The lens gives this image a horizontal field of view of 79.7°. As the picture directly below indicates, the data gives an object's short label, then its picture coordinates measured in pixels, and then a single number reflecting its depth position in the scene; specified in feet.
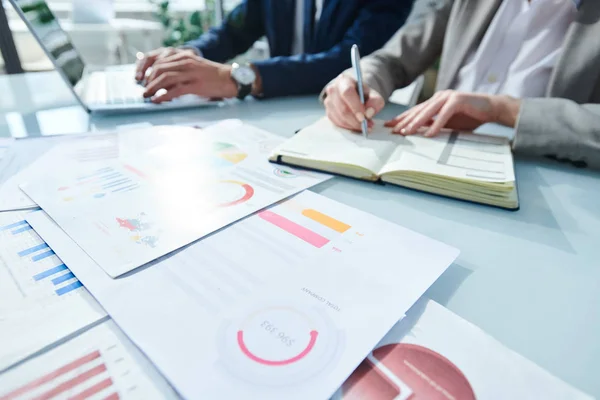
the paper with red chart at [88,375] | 0.67
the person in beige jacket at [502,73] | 1.88
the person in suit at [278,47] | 2.64
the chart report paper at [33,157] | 1.34
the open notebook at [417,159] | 1.47
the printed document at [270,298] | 0.72
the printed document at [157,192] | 1.12
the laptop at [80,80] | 2.11
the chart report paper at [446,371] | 0.71
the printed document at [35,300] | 0.78
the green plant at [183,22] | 9.70
